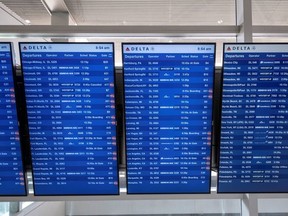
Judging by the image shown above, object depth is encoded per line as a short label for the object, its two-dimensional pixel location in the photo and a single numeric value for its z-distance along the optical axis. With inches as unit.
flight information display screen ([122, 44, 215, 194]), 75.4
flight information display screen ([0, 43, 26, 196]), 76.3
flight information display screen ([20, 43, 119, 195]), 75.2
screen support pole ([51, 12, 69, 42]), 161.2
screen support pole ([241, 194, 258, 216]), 80.4
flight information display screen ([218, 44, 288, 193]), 76.2
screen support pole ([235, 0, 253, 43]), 80.1
